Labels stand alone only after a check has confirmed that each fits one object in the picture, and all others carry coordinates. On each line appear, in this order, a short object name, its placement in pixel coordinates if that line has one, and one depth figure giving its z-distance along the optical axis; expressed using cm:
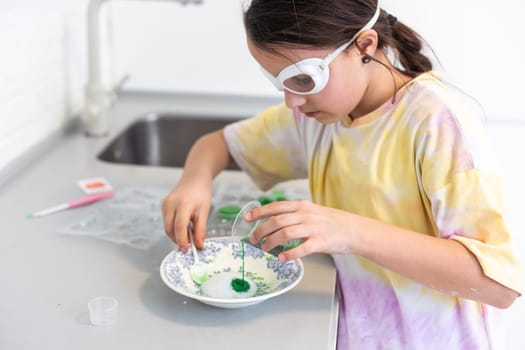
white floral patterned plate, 97
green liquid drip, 103
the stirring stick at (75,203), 128
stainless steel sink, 192
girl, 96
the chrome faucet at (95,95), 170
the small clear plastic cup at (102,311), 94
